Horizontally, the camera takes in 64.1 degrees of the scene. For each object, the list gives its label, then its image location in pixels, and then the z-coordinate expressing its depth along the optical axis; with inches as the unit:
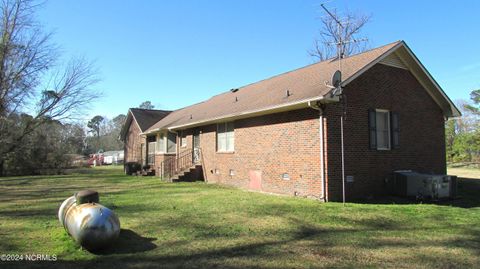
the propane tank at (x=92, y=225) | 241.6
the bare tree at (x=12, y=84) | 775.7
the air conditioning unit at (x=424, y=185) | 474.3
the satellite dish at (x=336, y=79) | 452.1
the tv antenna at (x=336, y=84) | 452.6
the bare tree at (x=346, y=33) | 1198.5
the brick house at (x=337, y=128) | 476.4
